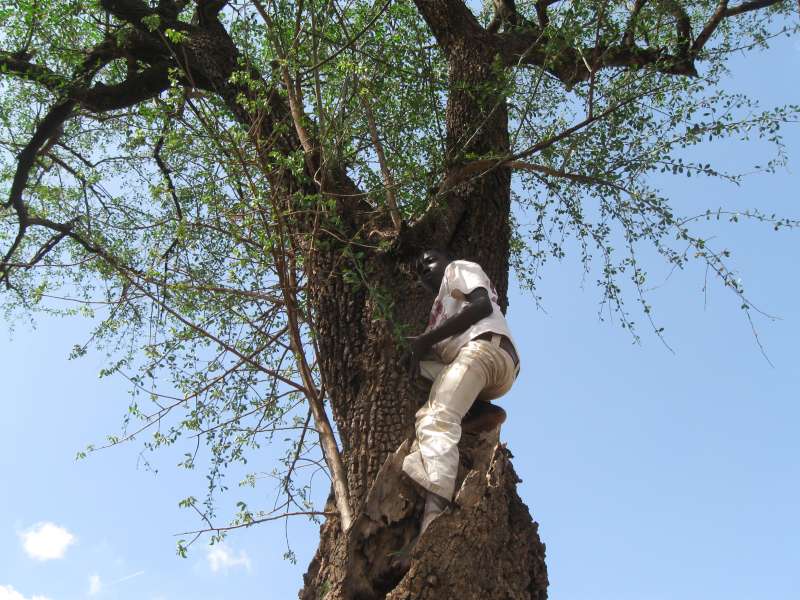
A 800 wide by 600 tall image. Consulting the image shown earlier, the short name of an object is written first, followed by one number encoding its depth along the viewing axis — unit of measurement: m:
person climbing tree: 4.21
